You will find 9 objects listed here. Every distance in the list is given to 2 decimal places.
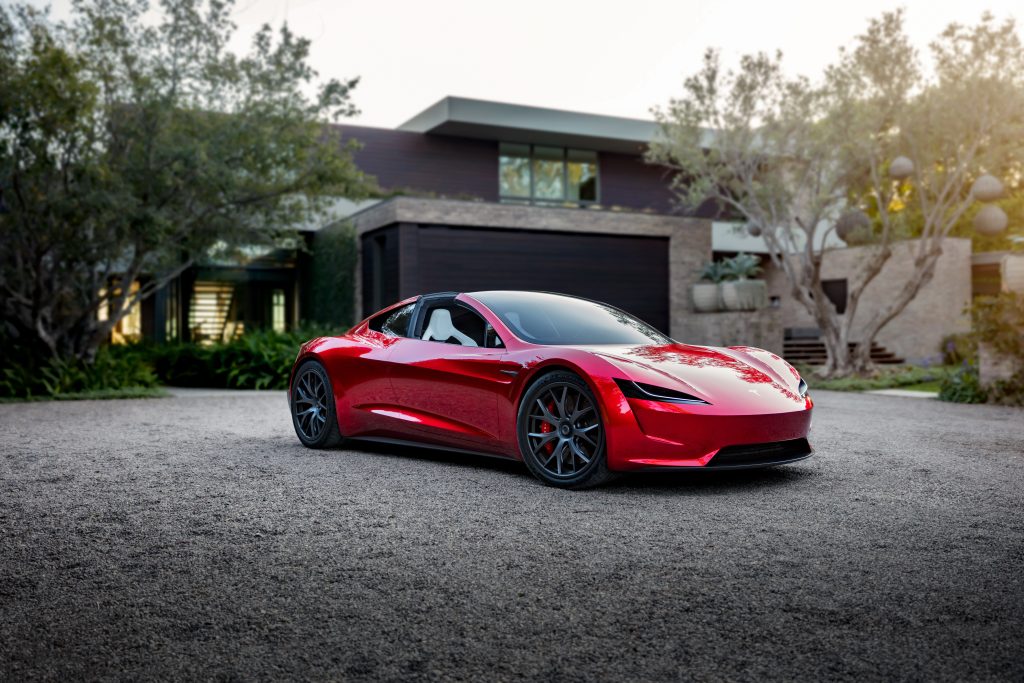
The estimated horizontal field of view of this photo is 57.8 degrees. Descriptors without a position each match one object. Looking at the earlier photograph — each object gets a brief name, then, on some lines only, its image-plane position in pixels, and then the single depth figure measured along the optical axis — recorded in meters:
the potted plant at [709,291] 22.93
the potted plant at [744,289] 21.73
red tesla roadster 5.45
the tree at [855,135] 16.02
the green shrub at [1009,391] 12.44
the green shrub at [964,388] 13.11
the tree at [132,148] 13.35
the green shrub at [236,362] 17.33
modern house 21.62
